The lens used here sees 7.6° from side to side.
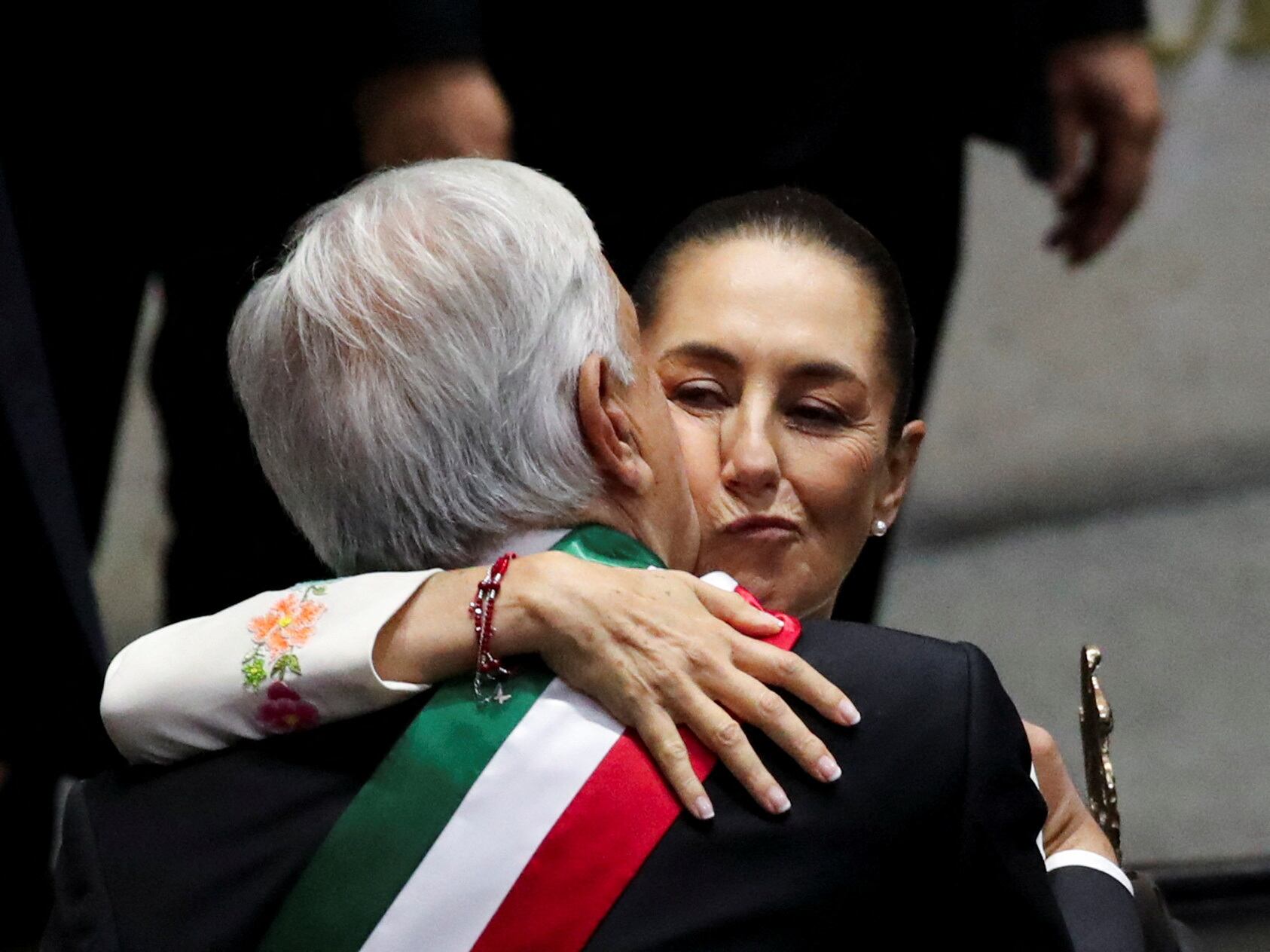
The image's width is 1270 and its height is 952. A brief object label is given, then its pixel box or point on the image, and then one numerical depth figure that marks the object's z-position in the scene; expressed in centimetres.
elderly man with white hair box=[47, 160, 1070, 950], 468
